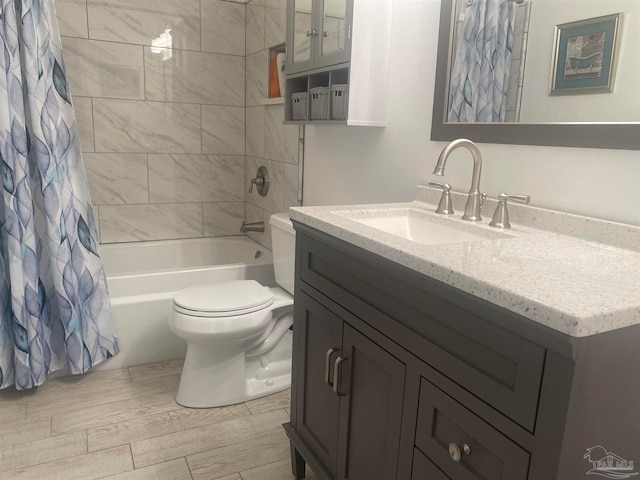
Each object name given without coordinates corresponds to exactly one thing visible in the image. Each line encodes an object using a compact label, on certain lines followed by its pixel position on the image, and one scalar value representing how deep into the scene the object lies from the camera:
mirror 1.14
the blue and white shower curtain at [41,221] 1.99
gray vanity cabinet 0.77
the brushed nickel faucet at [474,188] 1.38
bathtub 2.48
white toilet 2.06
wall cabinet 1.80
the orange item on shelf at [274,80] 2.75
